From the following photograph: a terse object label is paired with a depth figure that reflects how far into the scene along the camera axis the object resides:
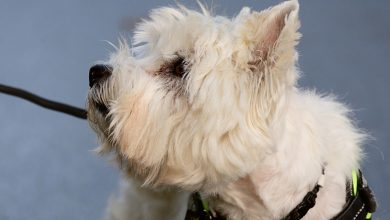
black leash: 1.33
